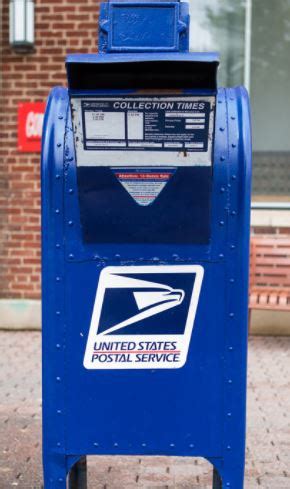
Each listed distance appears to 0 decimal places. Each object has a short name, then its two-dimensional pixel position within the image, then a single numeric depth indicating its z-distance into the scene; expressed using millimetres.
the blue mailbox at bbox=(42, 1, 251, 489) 3334
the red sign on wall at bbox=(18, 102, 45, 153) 8445
